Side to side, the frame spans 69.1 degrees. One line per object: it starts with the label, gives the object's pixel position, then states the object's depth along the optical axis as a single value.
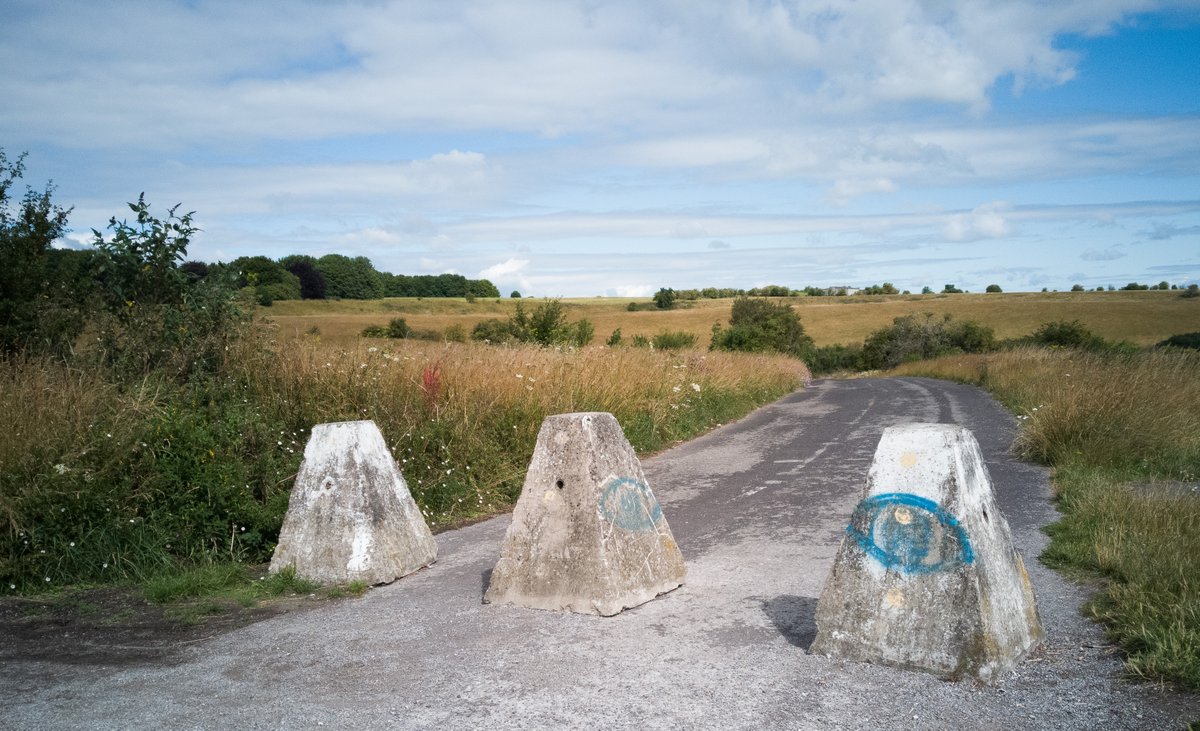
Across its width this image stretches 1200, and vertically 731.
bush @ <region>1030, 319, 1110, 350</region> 49.11
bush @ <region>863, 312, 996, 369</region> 65.50
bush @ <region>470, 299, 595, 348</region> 22.45
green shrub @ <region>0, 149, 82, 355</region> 11.28
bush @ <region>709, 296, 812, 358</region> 46.69
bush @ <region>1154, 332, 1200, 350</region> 43.28
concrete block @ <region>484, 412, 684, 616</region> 5.79
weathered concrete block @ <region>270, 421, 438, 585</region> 6.70
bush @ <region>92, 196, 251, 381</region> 10.34
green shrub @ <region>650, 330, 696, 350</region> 34.75
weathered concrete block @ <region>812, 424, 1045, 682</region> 4.38
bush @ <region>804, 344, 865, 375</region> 73.12
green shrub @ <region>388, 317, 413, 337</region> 25.40
